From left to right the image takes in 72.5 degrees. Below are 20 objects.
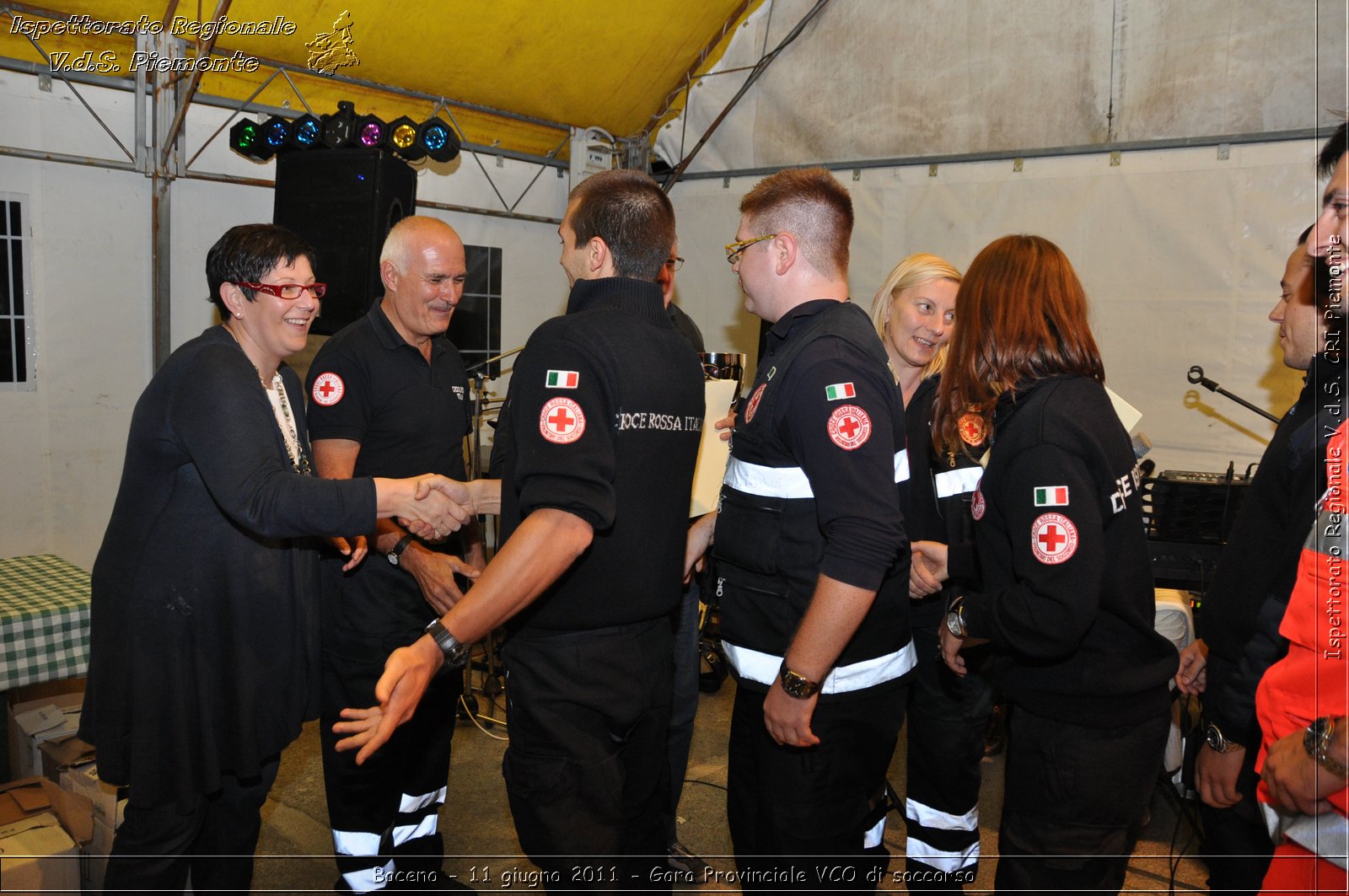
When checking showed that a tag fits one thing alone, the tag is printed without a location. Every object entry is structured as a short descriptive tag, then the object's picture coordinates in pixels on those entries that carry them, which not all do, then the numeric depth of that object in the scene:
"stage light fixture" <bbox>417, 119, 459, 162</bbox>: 5.59
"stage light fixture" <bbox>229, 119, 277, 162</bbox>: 5.36
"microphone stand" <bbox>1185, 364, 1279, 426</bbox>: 4.52
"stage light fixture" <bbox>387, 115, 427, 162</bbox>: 5.45
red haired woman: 1.82
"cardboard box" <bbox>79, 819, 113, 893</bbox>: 2.77
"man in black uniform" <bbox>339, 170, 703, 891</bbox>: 1.81
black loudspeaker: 4.84
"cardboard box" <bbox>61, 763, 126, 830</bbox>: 2.69
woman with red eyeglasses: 2.09
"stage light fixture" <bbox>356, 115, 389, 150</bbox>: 5.20
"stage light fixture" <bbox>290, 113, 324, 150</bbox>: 5.19
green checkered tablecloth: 3.07
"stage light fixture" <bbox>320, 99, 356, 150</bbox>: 5.14
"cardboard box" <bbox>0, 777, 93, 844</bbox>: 2.84
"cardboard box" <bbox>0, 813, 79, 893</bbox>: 2.57
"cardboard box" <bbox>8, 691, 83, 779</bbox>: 3.25
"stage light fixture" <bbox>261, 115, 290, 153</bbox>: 5.25
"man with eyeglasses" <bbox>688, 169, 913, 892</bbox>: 1.85
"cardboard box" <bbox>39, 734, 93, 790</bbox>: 3.00
